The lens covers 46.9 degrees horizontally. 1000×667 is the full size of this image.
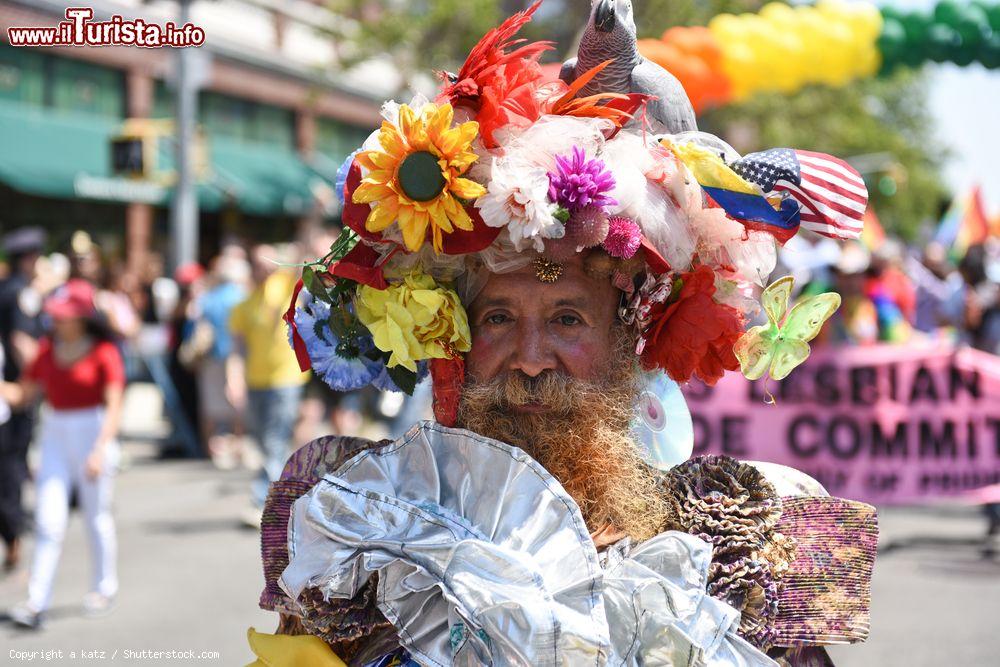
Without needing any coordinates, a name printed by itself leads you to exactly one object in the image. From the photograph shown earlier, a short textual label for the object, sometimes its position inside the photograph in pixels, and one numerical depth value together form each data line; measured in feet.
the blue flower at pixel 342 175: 6.92
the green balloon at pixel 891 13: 34.63
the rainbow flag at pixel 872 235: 50.02
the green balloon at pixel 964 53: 33.81
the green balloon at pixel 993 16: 33.17
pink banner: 26.13
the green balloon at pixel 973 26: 33.27
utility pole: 45.55
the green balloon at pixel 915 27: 34.42
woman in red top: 20.22
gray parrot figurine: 6.73
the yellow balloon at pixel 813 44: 34.53
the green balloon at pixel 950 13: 33.88
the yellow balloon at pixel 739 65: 33.65
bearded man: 6.12
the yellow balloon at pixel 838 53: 34.81
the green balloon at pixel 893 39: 34.60
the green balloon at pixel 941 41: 33.96
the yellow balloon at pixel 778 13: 35.29
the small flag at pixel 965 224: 51.88
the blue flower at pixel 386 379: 7.50
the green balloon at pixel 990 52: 33.35
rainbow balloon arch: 33.37
